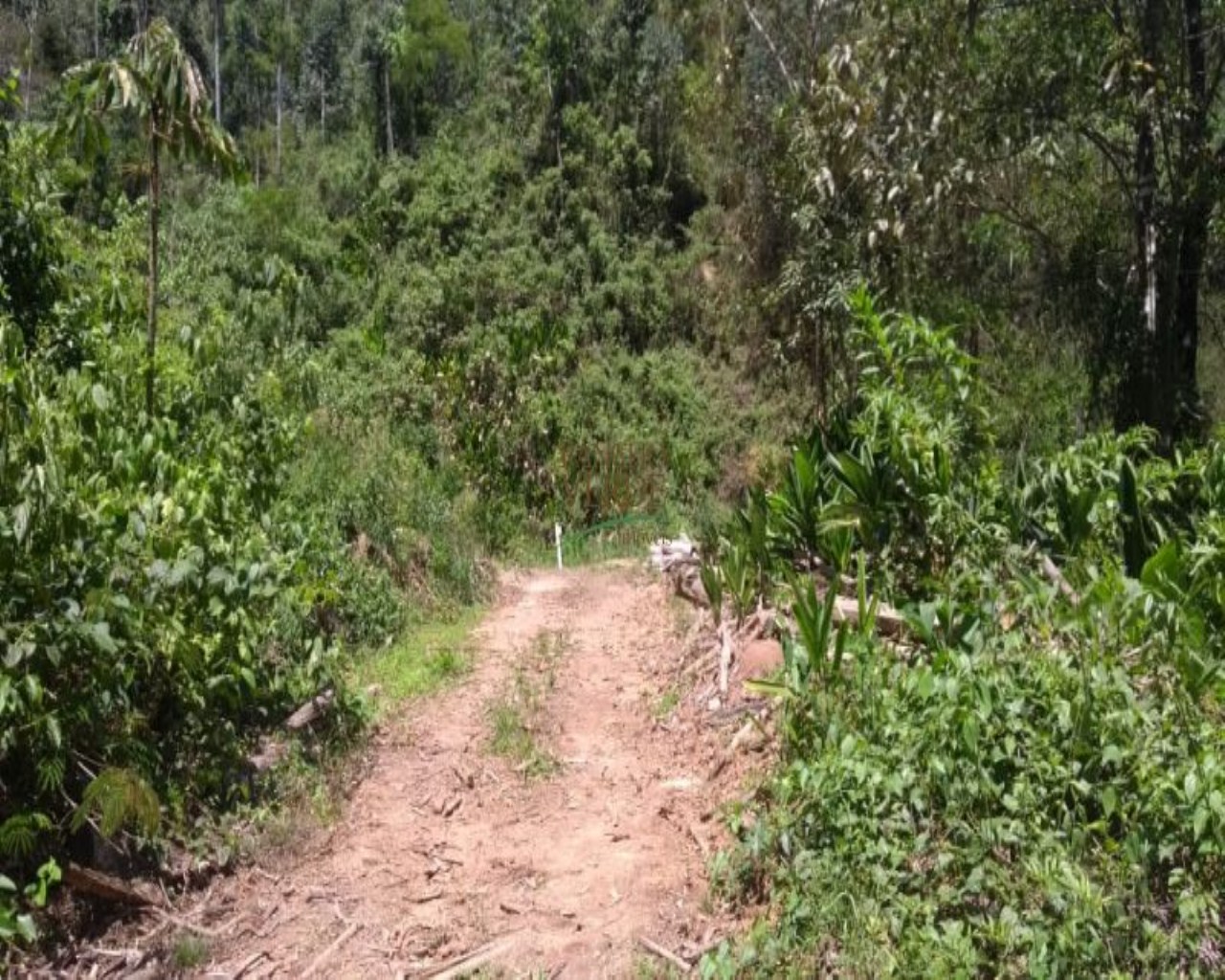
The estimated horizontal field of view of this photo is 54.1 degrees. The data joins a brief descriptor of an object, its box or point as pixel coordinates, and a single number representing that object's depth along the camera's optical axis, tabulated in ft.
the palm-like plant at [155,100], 16.81
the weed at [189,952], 14.14
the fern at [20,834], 13.43
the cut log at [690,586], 24.87
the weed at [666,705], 20.46
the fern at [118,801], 13.70
